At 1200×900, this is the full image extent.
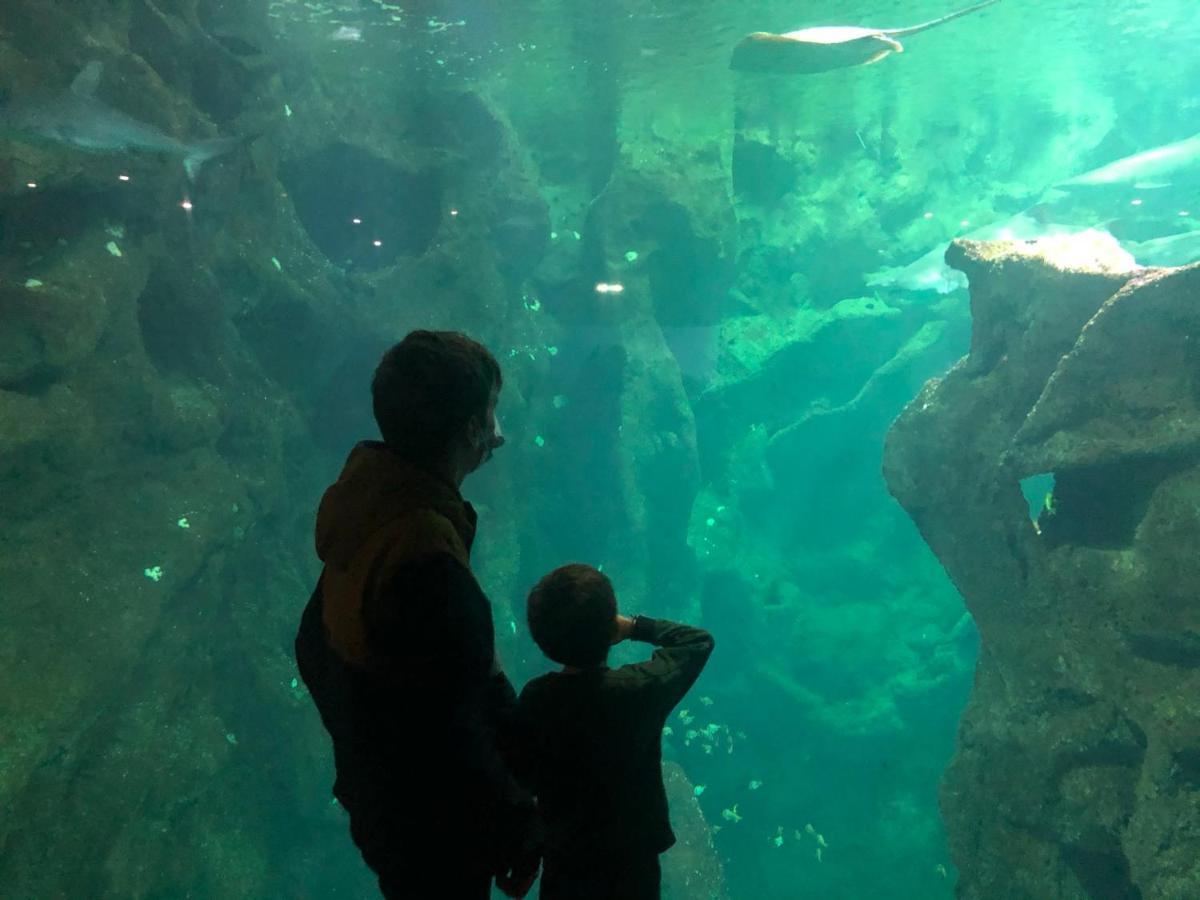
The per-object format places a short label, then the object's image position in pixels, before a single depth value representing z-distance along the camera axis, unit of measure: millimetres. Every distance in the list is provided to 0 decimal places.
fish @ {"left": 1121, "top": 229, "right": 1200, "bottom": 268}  14320
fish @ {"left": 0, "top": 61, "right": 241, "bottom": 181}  8047
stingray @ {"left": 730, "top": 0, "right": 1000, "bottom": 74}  10891
